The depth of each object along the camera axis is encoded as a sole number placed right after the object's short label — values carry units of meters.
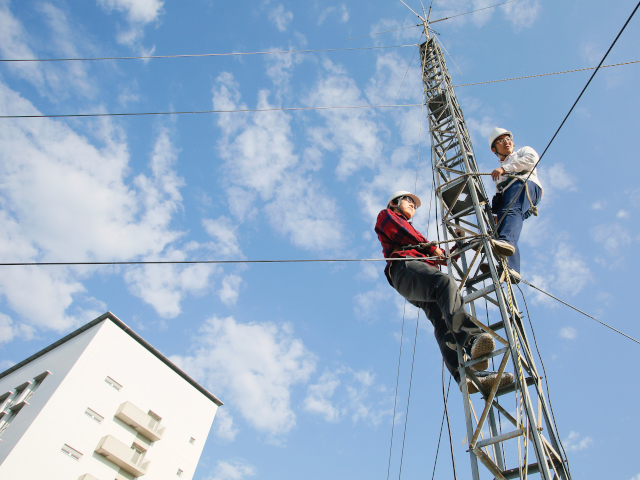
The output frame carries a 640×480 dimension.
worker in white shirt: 5.05
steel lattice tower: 3.52
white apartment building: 21.30
